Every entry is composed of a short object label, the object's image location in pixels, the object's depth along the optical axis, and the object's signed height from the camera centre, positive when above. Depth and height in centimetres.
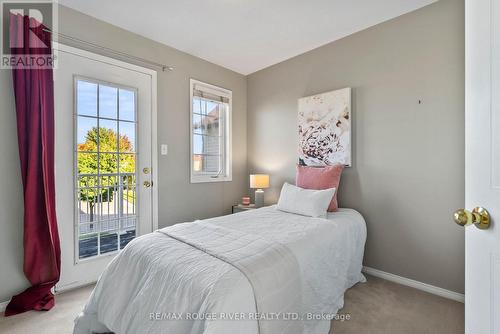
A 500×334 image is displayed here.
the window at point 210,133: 325 +47
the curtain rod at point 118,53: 217 +117
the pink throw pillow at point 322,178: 253 -15
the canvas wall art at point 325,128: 266 +43
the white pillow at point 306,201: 226 -36
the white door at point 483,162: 72 +1
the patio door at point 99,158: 221 +7
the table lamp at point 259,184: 329 -26
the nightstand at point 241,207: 329 -59
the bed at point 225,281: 111 -63
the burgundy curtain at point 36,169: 191 -3
